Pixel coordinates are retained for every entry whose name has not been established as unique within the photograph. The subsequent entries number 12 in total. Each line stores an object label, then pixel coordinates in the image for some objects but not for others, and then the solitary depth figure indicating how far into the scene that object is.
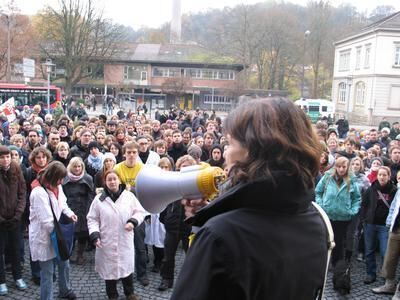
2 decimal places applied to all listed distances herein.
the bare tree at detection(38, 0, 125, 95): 42.66
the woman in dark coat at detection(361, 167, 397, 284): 6.24
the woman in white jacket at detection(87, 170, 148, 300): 5.09
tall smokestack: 86.66
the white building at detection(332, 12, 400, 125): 42.94
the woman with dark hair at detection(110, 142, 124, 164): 8.19
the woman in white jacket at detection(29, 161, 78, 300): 4.78
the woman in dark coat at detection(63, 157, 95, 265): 6.20
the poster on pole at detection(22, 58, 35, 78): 17.98
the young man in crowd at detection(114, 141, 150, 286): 5.91
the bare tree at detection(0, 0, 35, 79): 44.29
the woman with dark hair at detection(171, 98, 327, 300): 1.34
